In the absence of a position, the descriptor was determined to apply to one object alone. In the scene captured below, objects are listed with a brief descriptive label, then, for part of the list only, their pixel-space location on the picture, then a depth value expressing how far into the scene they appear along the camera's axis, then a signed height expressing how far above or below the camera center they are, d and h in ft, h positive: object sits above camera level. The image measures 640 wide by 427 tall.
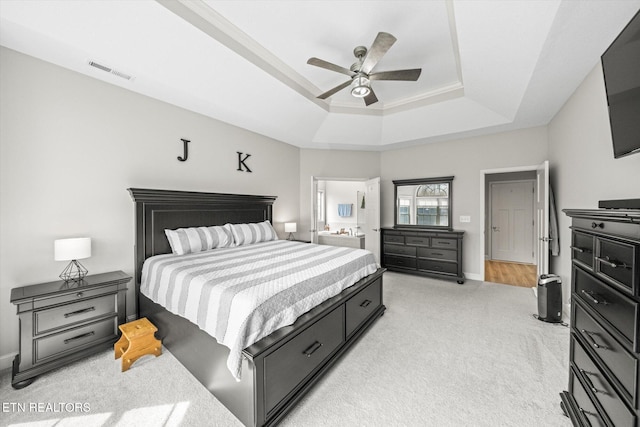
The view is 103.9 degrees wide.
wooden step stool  7.25 -3.95
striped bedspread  5.30 -1.87
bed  5.12 -3.25
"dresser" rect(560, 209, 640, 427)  3.21 -1.58
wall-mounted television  4.28 +2.42
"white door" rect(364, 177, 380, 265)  17.46 -0.10
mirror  16.74 +0.87
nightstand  6.56 -3.12
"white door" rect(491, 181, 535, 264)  19.53 -0.49
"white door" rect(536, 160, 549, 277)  11.48 -0.18
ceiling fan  7.39 +4.92
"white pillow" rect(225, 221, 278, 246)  12.14 -0.94
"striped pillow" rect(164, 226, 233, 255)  10.03 -1.05
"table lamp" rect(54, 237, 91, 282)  7.36 -1.19
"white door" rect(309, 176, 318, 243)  17.53 +0.24
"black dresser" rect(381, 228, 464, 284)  15.02 -2.38
